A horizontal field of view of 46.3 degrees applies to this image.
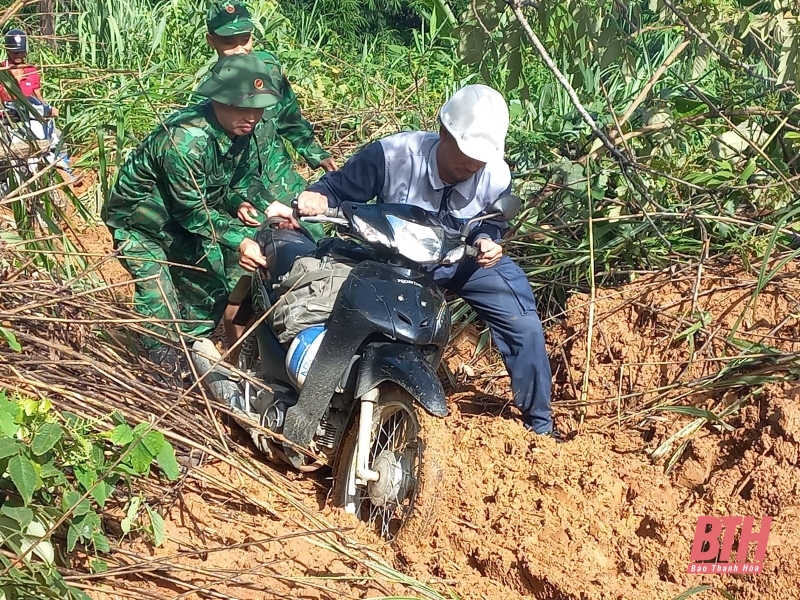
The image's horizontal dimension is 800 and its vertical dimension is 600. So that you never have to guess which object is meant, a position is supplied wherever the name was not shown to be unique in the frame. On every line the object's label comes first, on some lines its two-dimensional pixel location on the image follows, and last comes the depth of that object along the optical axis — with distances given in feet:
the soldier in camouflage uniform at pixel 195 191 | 14.06
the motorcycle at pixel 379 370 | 10.55
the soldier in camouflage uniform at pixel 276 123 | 16.24
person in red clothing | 20.36
